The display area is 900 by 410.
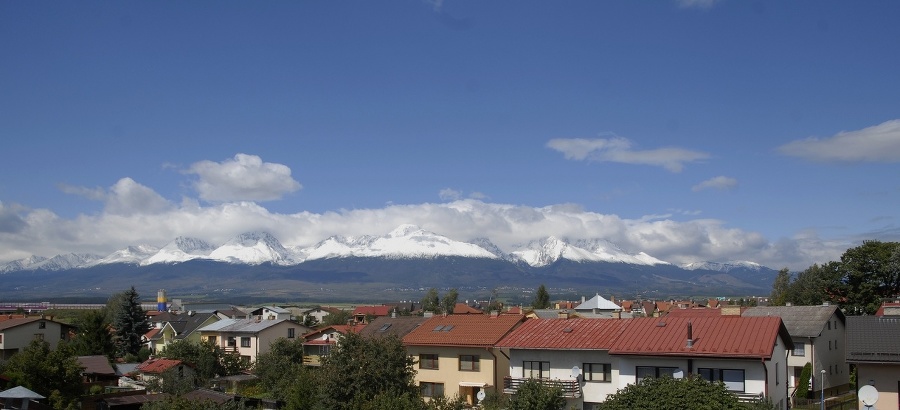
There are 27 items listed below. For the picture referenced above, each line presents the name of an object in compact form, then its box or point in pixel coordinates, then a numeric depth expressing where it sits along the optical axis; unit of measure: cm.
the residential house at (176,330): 9392
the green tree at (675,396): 2767
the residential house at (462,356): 4556
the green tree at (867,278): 6462
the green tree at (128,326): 8756
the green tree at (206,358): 6059
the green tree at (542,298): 14858
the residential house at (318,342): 6419
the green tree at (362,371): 3697
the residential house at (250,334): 7425
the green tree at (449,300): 15762
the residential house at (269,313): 9546
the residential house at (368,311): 12976
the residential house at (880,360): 3469
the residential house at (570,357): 3888
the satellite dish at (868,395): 2405
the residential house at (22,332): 7362
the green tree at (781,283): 12300
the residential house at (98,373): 5959
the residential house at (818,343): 4838
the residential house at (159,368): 5801
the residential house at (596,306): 10544
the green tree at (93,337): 7500
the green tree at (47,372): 4253
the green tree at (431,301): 15450
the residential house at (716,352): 3412
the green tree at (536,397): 3228
